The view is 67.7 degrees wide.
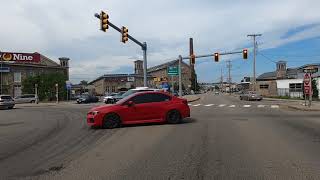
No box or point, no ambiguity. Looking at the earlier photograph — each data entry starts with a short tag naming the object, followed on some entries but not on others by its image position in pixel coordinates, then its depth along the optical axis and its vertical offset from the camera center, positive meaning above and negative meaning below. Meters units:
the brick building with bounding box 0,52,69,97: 49.88 +5.03
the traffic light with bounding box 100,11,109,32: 14.75 +4.39
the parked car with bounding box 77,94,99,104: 32.60 -1.10
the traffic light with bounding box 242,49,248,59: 23.07 +3.56
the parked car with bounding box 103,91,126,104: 26.50 -0.98
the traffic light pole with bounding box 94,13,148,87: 16.14 +3.94
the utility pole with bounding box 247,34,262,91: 42.73 +5.44
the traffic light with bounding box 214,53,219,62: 23.77 +3.30
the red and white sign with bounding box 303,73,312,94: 17.55 +0.54
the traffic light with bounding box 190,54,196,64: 24.16 +3.21
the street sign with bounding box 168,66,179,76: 34.91 +2.84
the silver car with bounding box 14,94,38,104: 37.50 -1.18
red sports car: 9.58 -0.84
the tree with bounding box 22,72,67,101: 44.27 +1.19
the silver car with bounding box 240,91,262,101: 32.19 -0.86
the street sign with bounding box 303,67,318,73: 17.30 +1.42
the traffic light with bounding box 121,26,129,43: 16.99 +4.06
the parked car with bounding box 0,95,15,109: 23.76 -1.03
